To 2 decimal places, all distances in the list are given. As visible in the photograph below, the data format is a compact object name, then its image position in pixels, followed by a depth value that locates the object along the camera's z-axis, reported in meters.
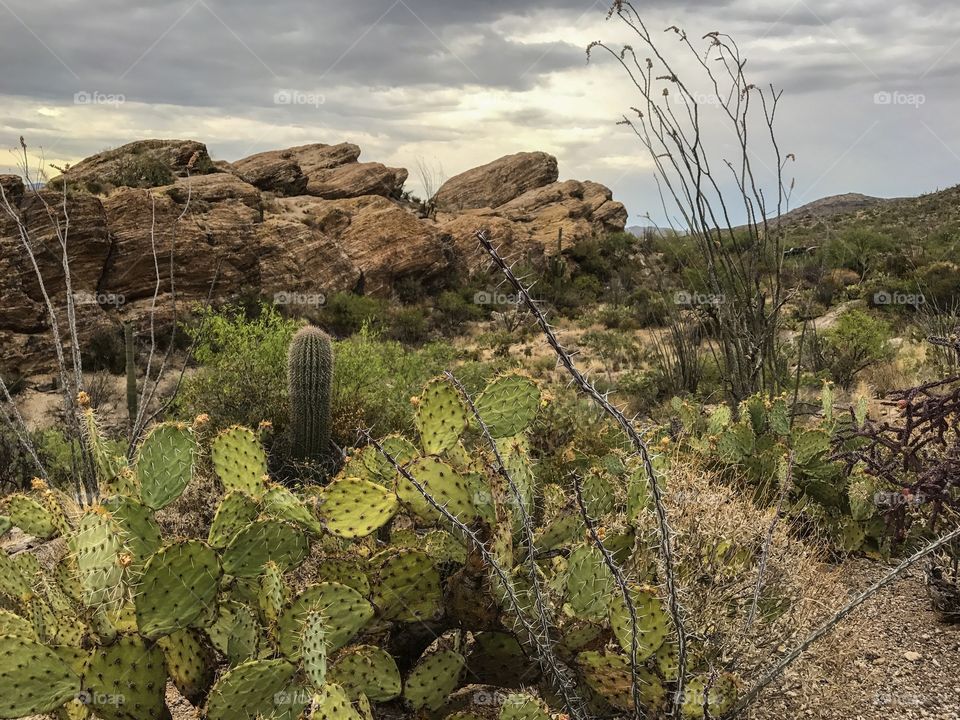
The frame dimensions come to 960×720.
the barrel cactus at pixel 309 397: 6.61
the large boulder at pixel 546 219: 24.25
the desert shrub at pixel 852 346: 10.14
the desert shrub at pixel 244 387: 7.50
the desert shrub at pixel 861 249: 20.88
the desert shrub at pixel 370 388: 7.35
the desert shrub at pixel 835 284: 18.66
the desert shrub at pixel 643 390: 9.56
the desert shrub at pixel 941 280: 15.71
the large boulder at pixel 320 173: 24.58
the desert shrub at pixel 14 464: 6.86
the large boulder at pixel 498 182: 33.44
